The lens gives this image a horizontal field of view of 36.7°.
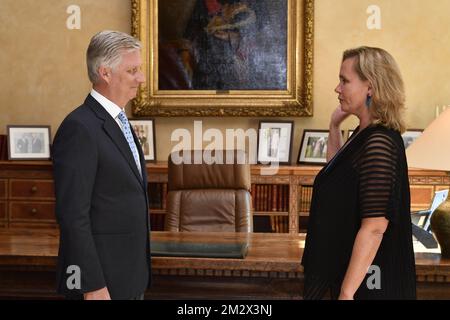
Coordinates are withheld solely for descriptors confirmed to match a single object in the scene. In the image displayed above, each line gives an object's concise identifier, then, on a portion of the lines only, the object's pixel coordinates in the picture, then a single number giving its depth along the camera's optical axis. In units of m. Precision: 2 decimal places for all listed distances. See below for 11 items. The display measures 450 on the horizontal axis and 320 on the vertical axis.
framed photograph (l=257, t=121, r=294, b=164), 5.48
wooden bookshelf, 5.12
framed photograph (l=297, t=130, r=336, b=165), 5.43
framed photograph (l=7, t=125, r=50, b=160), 5.55
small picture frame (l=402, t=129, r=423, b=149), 5.39
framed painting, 5.53
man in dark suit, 2.02
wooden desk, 2.71
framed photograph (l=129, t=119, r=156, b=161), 5.59
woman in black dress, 2.04
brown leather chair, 3.94
